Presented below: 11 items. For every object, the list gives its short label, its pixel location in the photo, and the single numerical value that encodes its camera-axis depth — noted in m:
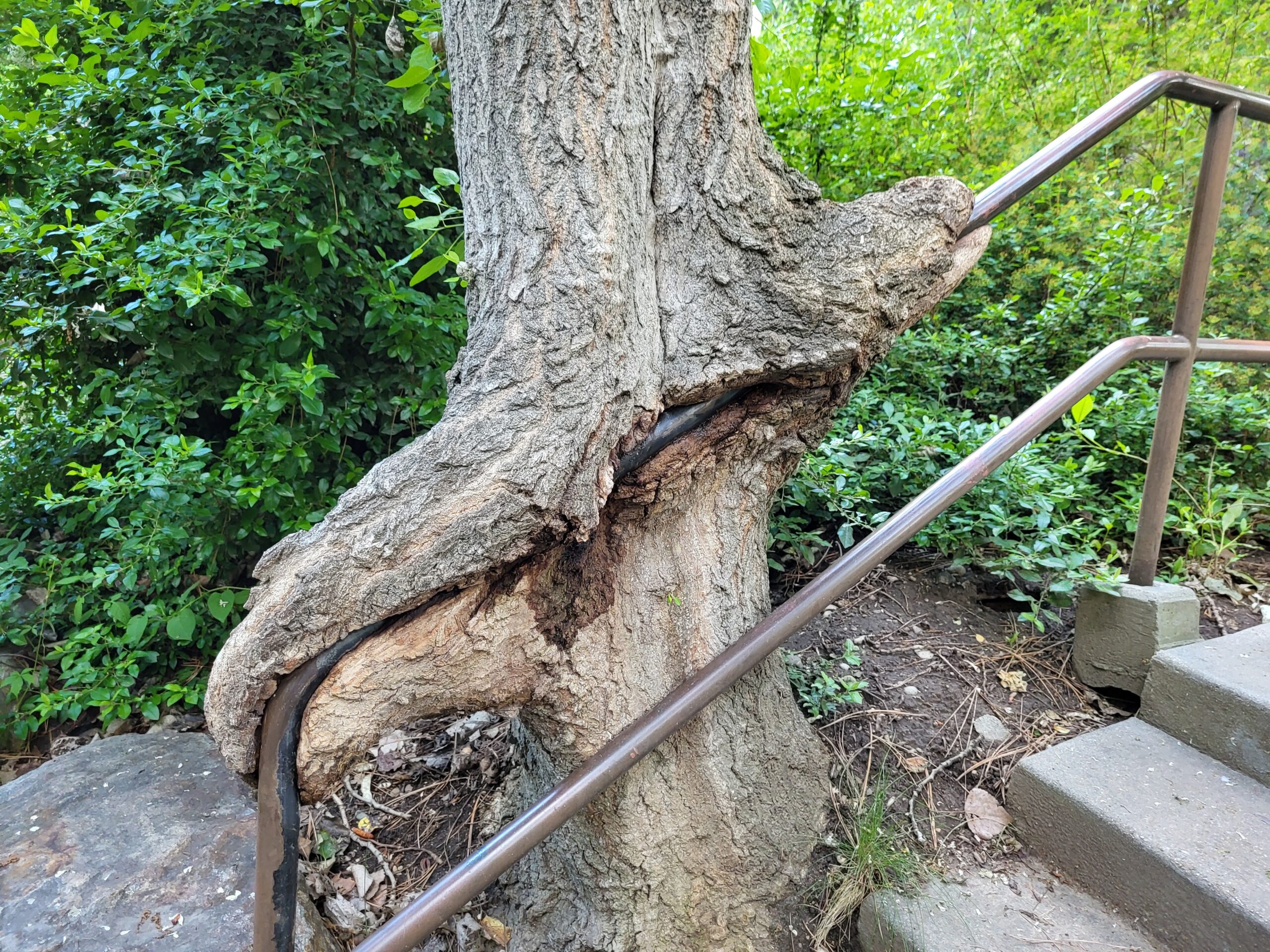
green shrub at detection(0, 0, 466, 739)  2.05
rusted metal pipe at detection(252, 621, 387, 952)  0.94
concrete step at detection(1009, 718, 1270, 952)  1.19
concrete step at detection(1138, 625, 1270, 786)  1.42
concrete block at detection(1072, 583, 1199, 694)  1.62
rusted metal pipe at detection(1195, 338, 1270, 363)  1.64
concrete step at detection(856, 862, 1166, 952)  1.26
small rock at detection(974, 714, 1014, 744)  1.64
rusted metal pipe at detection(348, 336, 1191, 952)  0.98
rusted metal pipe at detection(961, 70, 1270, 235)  1.31
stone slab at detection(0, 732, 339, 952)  1.49
